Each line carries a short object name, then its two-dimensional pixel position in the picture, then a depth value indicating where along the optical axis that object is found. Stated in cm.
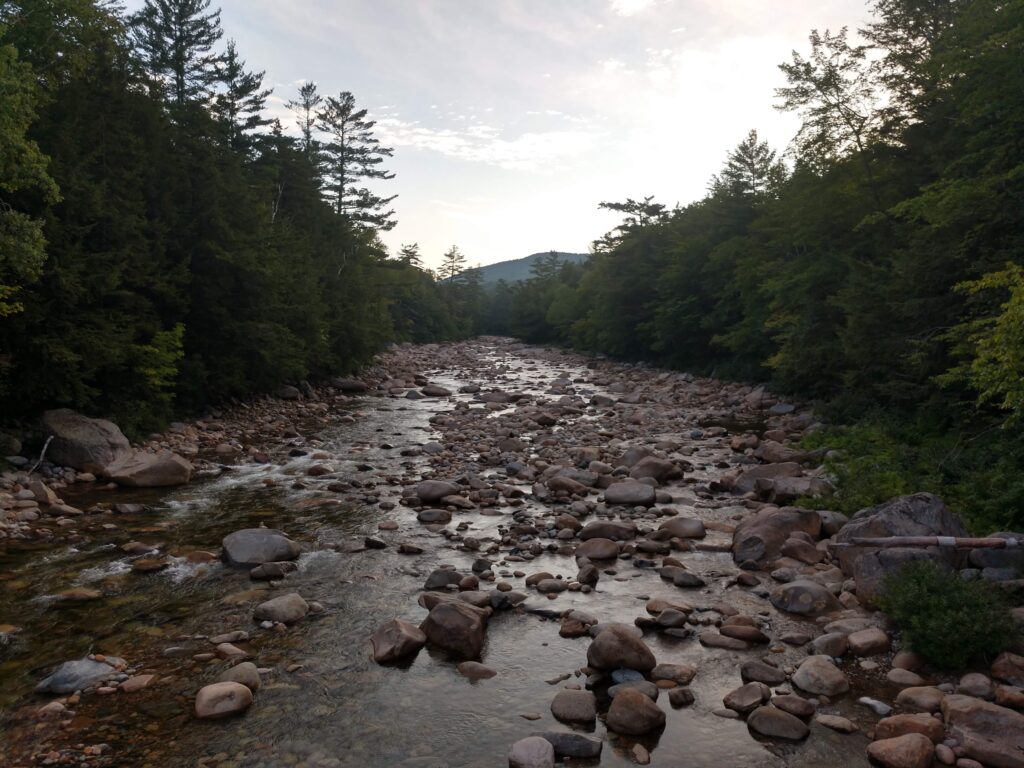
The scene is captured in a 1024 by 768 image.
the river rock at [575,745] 488
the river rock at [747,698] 543
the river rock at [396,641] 631
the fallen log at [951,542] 708
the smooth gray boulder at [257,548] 863
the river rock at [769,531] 891
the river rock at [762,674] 583
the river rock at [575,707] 533
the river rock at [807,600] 721
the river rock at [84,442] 1259
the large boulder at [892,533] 716
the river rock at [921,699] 527
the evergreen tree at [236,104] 3579
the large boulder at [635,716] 519
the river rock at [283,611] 705
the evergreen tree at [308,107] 4481
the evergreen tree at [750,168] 3441
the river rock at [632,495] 1180
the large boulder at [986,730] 459
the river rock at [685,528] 995
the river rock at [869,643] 623
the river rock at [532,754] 475
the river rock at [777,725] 507
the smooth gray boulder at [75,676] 556
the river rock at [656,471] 1346
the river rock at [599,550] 912
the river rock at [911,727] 488
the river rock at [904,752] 461
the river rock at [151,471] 1223
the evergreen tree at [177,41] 3209
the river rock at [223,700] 530
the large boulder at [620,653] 604
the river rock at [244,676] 569
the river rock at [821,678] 561
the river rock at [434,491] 1200
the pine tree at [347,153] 4669
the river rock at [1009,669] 545
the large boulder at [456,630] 646
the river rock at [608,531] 993
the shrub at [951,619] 575
